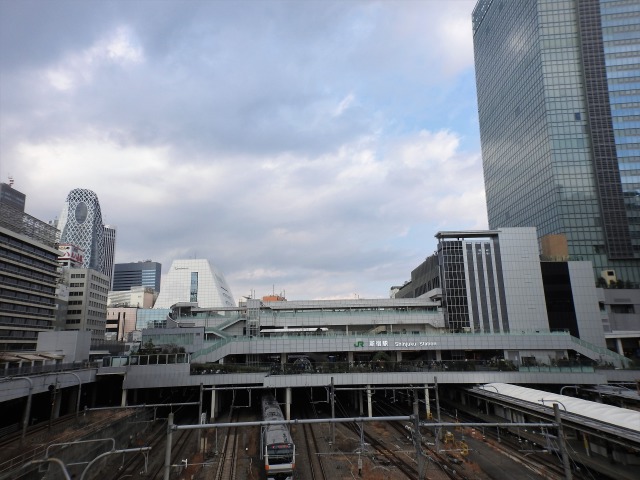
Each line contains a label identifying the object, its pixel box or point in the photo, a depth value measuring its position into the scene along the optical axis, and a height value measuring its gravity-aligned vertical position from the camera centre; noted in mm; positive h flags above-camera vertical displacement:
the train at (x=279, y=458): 27625 -8649
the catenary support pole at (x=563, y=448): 15892 -4817
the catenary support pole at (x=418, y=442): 15941 -4746
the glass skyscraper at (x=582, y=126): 103125 +50418
